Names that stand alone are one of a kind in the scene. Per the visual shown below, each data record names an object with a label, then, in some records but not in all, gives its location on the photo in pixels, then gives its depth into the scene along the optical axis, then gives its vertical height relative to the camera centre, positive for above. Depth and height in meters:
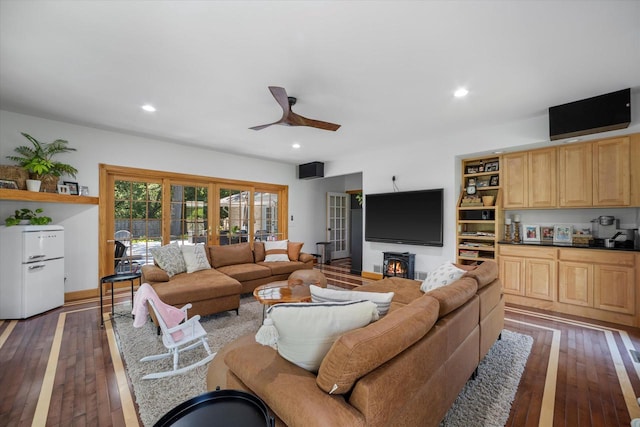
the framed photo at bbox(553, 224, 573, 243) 3.97 -0.28
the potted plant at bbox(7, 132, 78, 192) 3.62 +0.78
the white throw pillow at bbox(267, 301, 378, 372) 1.26 -0.52
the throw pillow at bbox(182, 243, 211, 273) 4.03 -0.65
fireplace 4.95 -0.93
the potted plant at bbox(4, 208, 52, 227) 3.51 -0.03
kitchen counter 3.33 -0.42
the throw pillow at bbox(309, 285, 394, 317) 1.63 -0.51
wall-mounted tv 4.74 -0.05
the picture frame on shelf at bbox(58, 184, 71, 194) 3.91 +0.40
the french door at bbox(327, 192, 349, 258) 8.14 -0.26
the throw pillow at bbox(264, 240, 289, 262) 5.08 -0.70
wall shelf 3.30 +0.26
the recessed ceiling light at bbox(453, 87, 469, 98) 2.97 +1.38
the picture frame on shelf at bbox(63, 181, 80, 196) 4.03 +0.43
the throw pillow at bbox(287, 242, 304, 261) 5.25 -0.70
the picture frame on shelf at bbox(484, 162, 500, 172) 4.48 +0.81
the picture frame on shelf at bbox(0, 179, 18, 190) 3.41 +0.42
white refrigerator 3.37 -0.70
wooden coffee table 2.75 -0.87
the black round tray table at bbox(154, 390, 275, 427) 0.92 -0.71
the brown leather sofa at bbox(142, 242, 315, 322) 3.23 -0.88
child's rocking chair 2.21 -1.05
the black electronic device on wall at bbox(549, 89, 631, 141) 2.95 +1.15
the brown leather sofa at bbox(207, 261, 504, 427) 1.04 -0.73
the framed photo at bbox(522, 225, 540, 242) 4.24 -0.30
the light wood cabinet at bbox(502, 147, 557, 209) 3.90 +0.53
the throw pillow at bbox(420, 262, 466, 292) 2.63 -0.63
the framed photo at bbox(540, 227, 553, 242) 4.15 -0.30
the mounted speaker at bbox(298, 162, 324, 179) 6.63 +1.13
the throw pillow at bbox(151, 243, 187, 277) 3.77 -0.62
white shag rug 1.82 -1.32
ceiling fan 2.60 +1.09
